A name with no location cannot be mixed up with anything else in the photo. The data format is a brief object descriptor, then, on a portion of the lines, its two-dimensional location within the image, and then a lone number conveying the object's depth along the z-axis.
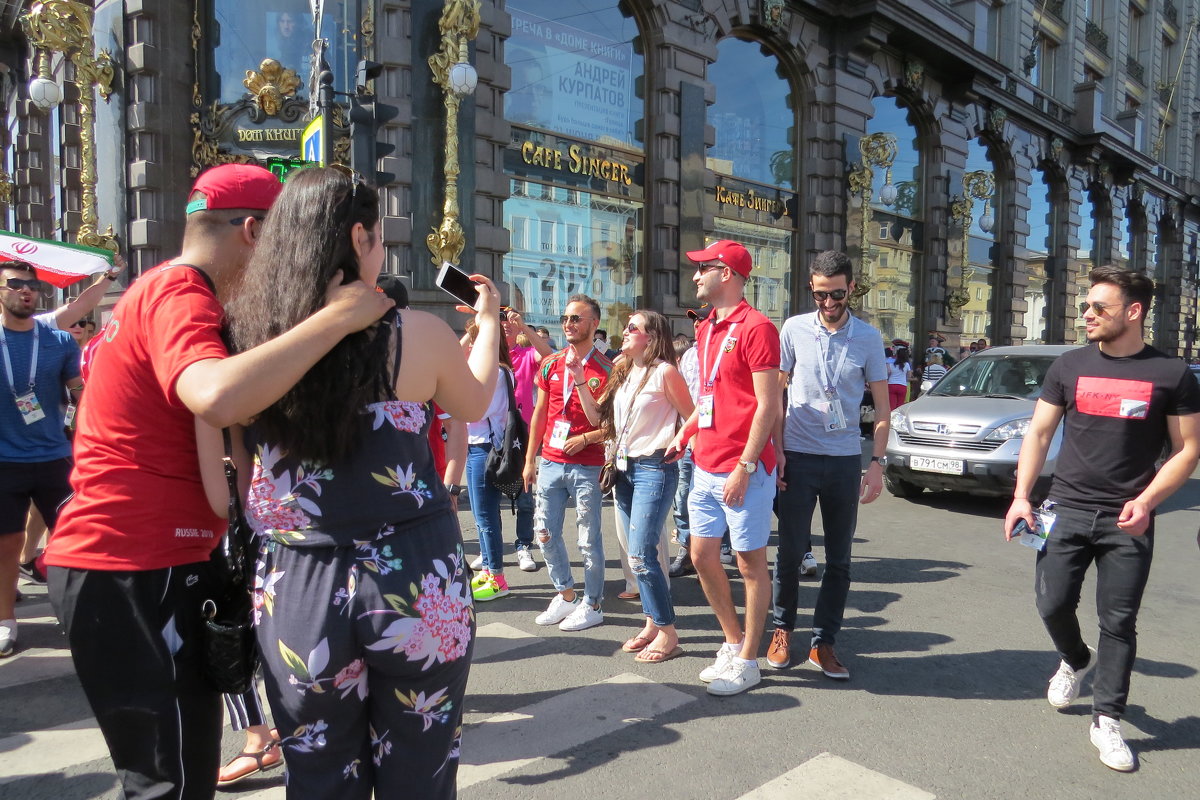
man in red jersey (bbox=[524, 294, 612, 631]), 4.88
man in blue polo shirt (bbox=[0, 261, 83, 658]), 4.50
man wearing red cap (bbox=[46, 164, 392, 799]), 1.87
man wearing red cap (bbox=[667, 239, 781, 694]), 3.84
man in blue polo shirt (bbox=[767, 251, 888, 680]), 4.15
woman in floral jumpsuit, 1.65
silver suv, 8.23
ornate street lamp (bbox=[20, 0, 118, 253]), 11.23
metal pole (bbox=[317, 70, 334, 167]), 6.66
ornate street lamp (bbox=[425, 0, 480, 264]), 11.37
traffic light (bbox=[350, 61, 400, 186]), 6.86
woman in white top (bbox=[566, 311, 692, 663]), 4.36
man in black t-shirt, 3.35
